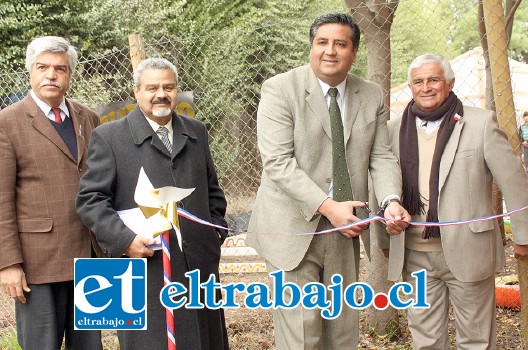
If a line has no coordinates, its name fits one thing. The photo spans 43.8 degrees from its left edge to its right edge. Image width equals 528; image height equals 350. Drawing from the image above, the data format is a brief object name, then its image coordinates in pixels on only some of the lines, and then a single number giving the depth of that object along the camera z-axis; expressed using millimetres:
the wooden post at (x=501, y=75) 4172
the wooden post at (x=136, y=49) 4887
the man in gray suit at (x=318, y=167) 3443
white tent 9234
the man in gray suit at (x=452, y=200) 3621
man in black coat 3307
